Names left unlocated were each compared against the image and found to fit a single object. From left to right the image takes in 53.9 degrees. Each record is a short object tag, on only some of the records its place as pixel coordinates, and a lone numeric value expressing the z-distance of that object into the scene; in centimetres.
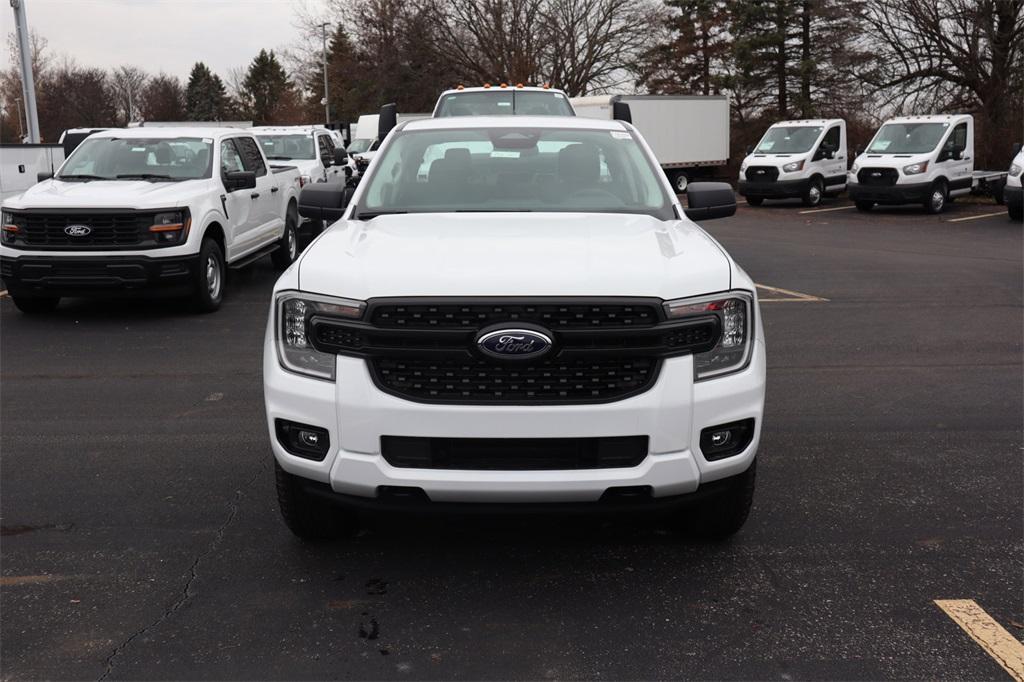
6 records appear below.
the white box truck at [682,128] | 3244
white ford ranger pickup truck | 353
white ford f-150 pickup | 949
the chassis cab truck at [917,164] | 2288
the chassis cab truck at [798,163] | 2553
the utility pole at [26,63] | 2775
